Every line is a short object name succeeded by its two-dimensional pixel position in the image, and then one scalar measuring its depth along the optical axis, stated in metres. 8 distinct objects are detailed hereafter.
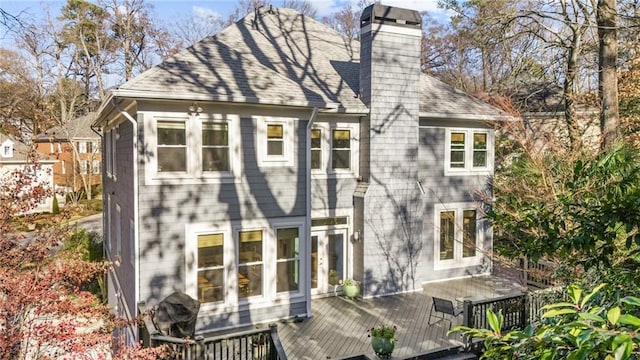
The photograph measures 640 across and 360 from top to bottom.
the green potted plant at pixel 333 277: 12.62
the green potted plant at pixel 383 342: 8.27
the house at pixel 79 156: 33.25
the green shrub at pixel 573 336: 1.70
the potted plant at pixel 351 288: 12.23
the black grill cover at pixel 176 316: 8.20
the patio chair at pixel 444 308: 9.75
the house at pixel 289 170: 9.65
